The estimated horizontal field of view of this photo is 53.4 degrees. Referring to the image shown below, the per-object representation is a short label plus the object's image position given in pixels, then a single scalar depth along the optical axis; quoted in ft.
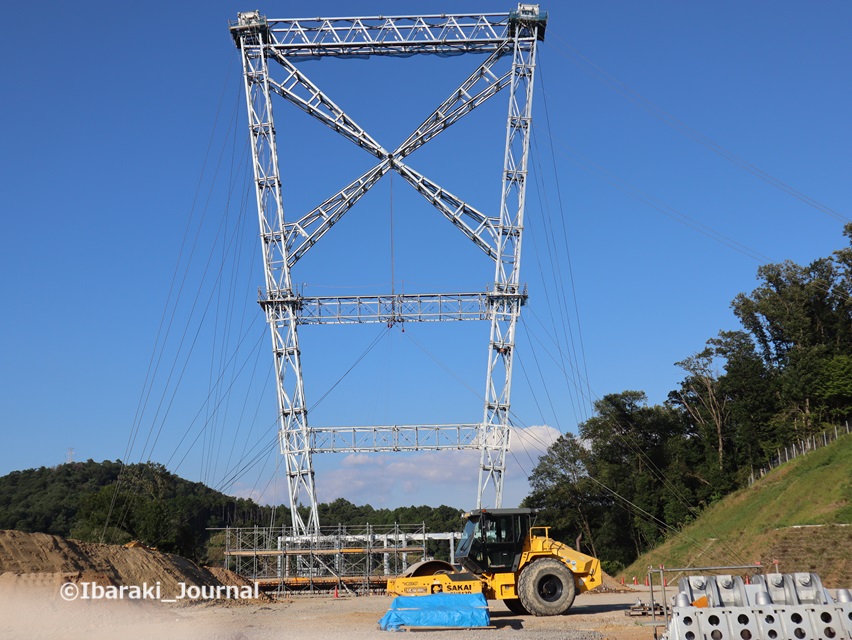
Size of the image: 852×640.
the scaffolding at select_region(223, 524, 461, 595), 112.98
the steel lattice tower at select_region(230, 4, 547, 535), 118.93
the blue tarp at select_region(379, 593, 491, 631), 52.65
